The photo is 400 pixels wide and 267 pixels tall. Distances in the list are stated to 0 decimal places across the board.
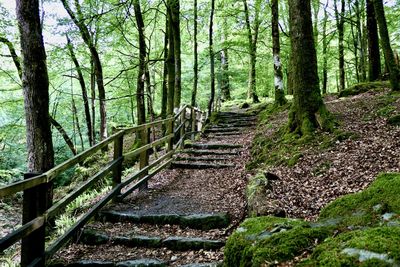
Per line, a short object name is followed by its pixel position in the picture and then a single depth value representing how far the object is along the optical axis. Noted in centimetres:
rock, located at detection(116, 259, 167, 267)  418
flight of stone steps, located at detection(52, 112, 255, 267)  433
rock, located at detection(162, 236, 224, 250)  448
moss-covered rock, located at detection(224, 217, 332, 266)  248
